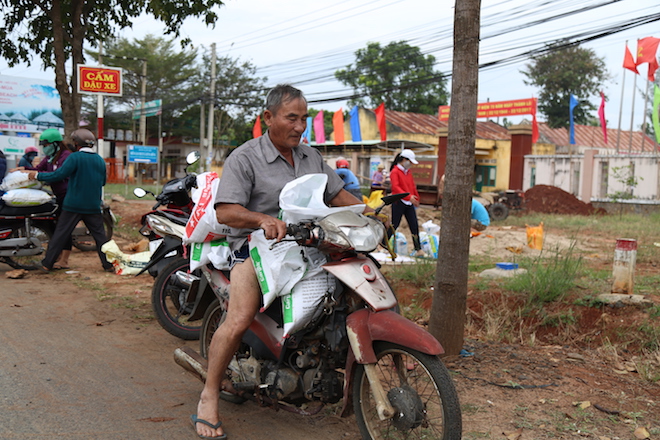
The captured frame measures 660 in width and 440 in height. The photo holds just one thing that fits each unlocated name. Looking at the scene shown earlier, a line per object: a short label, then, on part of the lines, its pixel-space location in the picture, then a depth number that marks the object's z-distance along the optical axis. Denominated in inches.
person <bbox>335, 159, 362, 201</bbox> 393.1
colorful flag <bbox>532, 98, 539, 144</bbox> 1073.9
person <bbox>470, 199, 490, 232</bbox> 406.3
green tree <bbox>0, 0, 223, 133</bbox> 420.2
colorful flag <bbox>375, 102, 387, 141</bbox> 1021.2
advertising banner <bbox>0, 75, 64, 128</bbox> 1186.0
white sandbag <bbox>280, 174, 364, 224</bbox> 119.2
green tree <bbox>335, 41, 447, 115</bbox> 1956.2
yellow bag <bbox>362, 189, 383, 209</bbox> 504.2
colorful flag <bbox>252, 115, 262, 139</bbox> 1224.5
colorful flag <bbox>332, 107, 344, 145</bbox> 1161.4
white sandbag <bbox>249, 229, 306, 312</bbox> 120.4
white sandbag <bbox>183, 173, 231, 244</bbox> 144.6
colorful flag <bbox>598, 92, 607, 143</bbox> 1044.5
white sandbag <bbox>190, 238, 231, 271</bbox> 143.6
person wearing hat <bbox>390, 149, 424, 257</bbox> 407.1
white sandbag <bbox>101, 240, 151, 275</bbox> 294.8
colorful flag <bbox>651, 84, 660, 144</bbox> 837.2
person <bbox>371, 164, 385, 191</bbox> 854.5
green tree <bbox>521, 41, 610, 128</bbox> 1710.1
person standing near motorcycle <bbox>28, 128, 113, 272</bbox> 299.4
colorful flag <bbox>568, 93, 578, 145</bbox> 993.8
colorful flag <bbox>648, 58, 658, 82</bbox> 877.8
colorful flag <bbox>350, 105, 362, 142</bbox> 1173.4
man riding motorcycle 125.4
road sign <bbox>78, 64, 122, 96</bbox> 428.1
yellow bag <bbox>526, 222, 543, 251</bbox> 404.1
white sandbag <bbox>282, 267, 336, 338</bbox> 118.4
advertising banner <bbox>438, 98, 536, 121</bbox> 1161.4
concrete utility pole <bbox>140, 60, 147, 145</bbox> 1652.3
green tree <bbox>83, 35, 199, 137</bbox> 1856.5
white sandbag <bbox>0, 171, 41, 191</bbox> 303.3
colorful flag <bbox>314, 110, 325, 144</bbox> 1295.5
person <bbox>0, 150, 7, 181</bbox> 310.7
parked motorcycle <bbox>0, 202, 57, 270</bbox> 303.1
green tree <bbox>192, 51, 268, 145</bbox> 1771.7
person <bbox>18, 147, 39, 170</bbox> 410.6
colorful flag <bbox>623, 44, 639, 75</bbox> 905.6
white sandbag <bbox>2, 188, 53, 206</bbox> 300.7
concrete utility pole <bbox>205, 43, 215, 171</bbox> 1195.3
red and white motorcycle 108.7
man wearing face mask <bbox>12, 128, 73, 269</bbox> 321.7
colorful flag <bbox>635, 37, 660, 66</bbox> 867.4
